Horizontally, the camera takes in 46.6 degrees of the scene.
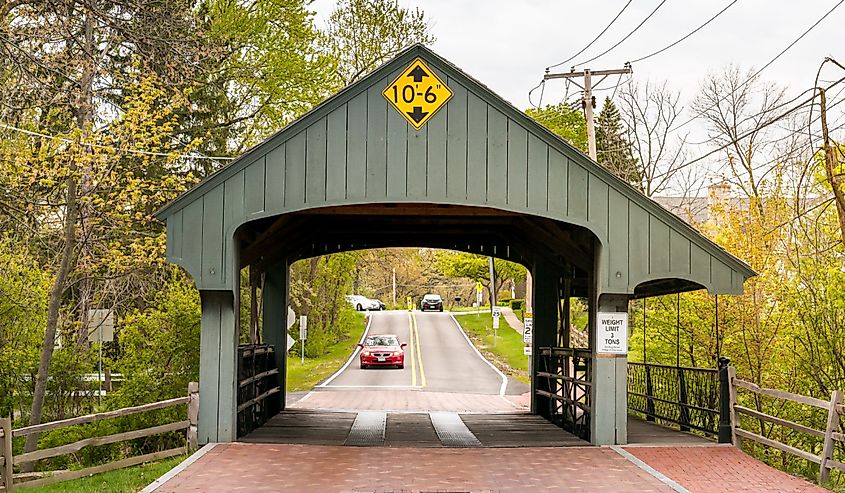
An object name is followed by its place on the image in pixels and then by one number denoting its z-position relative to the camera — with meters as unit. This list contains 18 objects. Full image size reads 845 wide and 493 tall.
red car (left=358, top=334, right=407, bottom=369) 41.47
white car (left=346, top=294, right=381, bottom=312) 74.50
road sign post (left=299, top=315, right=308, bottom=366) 38.44
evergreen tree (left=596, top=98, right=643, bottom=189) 46.56
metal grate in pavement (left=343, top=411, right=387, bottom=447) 13.99
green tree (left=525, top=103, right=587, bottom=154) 51.91
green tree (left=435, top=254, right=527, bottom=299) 65.56
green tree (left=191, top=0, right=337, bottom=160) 26.75
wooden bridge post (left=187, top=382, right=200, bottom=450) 12.85
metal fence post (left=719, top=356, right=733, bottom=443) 13.38
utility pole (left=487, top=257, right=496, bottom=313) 60.47
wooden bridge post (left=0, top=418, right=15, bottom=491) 10.52
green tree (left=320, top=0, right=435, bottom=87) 35.47
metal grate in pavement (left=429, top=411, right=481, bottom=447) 13.98
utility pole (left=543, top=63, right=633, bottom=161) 27.62
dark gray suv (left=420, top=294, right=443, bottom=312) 74.88
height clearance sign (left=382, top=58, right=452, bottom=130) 13.02
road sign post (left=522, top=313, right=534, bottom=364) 29.52
